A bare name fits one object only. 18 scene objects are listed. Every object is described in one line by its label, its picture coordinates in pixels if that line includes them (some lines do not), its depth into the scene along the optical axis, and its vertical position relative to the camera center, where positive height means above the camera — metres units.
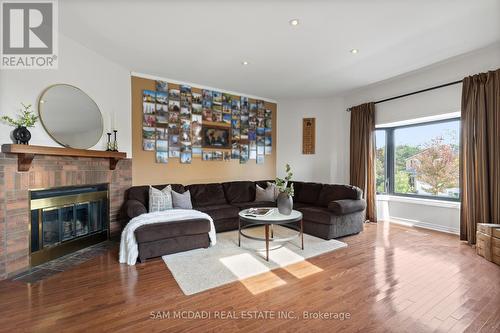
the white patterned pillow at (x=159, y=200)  3.78 -0.51
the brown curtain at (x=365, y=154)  5.00 +0.27
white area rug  2.51 -1.15
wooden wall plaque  5.96 +0.77
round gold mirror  2.98 +0.69
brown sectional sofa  3.10 -0.74
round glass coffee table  3.09 -0.69
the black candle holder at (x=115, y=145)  3.76 +0.35
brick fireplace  2.52 -0.23
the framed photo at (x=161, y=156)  4.52 +0.21
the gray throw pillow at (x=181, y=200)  3.99 -0.56
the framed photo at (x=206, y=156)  5.07 +0.24
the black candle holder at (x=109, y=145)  3.73 +0.35
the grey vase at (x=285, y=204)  3.45 -0.53
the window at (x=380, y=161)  5.36 +0.12
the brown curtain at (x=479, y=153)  3.31 +0.19
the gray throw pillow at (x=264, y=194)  5.00 -0.56
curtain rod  3.83 +1.32
